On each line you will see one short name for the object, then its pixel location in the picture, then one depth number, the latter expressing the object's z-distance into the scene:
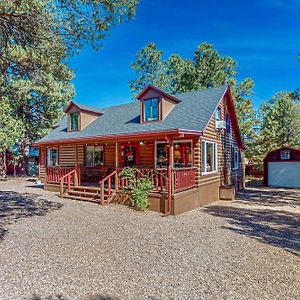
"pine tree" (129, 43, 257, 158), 26.80
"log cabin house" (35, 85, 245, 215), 10.23
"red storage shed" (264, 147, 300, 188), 18.34
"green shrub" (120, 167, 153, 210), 9.79
